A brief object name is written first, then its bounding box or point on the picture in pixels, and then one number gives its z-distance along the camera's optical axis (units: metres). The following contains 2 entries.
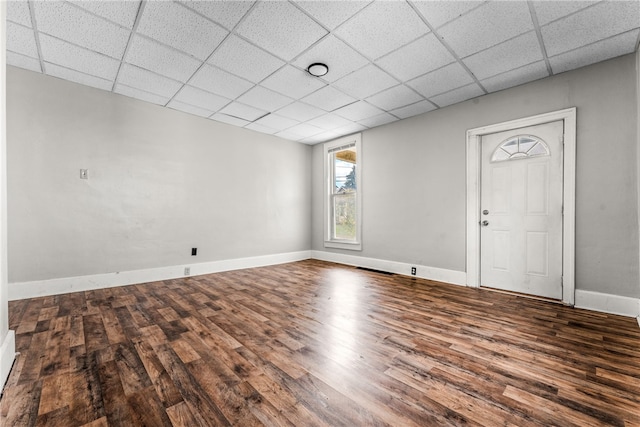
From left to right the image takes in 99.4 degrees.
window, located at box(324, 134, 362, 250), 5.42
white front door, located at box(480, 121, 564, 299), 3.26
